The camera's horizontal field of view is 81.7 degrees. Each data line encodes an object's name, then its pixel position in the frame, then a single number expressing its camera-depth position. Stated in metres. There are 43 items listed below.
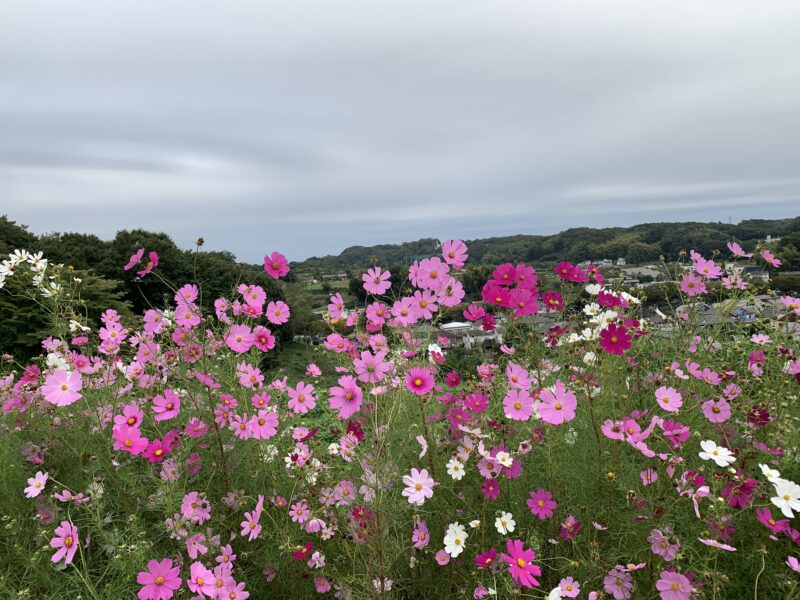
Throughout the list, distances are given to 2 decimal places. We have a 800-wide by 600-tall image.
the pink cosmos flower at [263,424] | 1.69
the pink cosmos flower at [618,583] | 1.31
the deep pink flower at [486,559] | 1.27
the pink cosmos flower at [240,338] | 1.72
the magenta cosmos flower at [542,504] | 1.48
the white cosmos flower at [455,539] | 1.36
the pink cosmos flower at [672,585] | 1.15
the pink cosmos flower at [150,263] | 1.65
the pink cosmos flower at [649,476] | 1.38
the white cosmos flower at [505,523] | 1.38
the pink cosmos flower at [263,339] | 1.83
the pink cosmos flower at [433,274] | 1.56
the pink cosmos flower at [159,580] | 1.21
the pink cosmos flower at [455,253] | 1.62
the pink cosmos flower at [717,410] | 1.54
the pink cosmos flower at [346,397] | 1.47
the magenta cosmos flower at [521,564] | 1.20
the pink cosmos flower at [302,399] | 1.88
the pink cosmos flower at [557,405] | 1.43
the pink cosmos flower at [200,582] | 1.25
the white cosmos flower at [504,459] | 1.38
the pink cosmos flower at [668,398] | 1.52
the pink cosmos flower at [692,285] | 1.94
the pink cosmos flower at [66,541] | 1.31
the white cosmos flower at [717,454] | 1.23
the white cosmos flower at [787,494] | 1.15
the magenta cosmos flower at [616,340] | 1.51
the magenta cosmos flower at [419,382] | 1.49
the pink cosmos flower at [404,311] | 1.55
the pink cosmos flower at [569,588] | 1.23
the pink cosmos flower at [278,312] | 1.84
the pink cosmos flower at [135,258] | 1.64
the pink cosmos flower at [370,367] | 1.46
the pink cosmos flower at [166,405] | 1.70
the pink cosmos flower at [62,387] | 1.50
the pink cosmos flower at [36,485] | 1.57
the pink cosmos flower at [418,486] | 1.36
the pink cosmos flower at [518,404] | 1.48
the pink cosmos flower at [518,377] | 1.51
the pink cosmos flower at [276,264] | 1.71
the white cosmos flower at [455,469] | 1.47
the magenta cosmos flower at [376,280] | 1.66
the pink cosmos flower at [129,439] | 1.44
